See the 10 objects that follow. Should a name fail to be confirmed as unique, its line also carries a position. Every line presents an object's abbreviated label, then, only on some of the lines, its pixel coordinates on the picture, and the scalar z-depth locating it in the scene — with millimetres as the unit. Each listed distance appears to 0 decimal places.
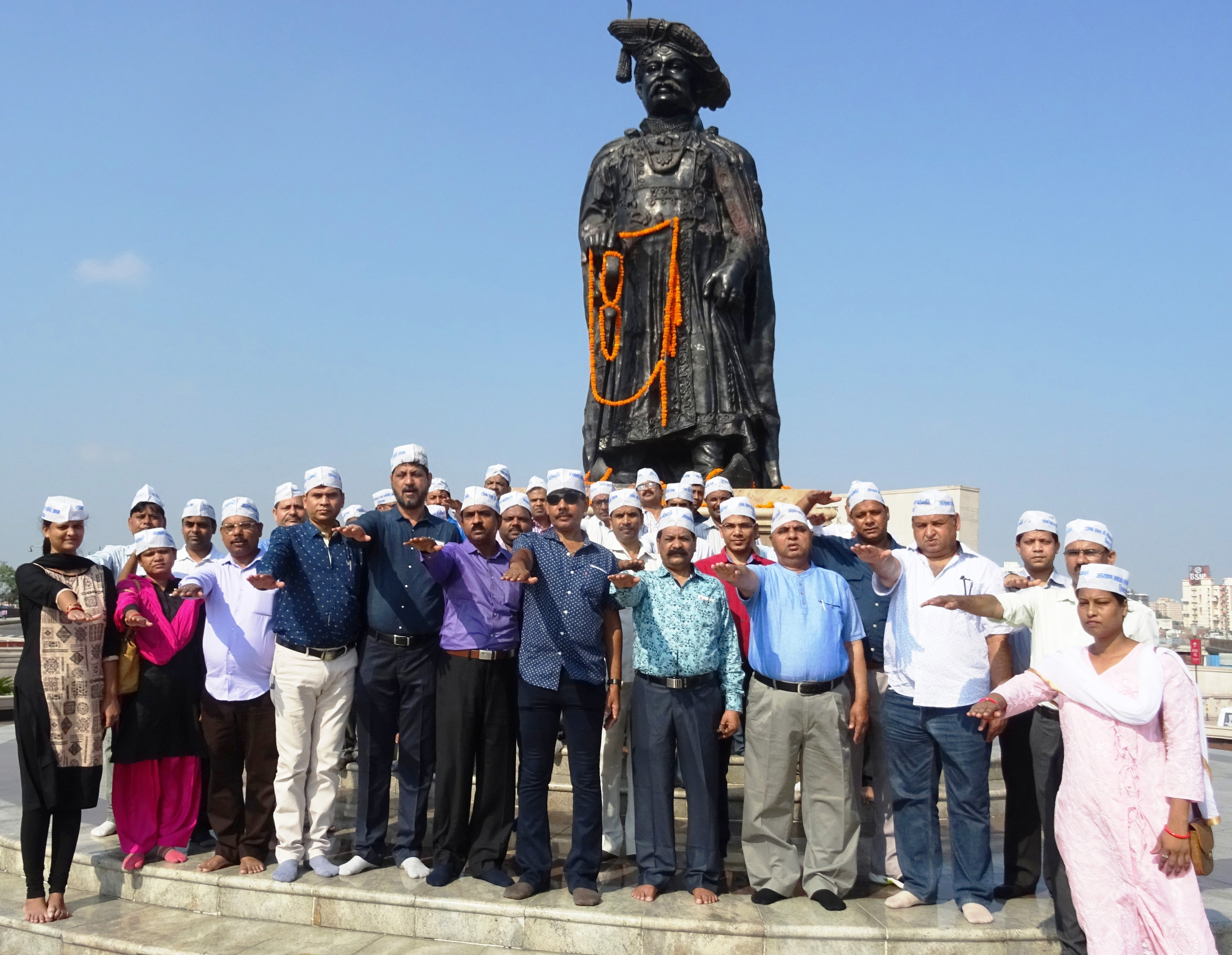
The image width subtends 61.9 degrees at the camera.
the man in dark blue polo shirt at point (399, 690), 4504
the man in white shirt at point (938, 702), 4047
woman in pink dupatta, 4727
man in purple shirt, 4387
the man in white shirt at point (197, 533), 5359
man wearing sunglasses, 4195
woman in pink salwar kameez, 3143
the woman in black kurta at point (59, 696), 4336
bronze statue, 8539
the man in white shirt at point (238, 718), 4648
